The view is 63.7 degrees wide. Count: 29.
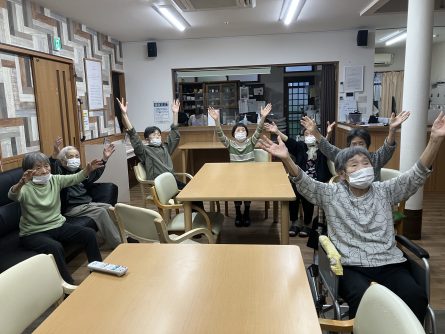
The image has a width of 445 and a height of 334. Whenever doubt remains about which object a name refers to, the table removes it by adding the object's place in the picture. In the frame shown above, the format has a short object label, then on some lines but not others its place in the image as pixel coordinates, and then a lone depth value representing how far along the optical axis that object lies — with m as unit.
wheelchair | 1.67
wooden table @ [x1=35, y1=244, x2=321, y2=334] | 1.10
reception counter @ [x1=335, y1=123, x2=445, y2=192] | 4.99
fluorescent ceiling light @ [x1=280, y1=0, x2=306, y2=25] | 4.49
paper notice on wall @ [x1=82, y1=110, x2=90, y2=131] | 5.28
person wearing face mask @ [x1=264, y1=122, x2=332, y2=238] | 3.65
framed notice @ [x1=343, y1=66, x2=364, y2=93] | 6.36
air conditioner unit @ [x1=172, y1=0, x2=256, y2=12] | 3.98
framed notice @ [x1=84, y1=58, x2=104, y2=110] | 5.41
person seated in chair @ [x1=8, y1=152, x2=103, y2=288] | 2.61
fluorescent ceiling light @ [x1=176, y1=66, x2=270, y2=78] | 8.16
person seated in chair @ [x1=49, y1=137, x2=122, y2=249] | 3.29
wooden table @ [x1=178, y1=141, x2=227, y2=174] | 5.85
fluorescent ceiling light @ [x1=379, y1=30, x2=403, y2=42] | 6.88
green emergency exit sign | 4.54
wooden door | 4.27
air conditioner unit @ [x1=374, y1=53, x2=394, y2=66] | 9.08
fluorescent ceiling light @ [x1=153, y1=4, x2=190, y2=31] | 4.51
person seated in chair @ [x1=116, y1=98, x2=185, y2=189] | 4.10
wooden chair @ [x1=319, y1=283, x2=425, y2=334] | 0.95
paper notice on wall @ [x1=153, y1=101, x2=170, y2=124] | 6.91
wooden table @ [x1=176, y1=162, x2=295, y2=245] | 2.52
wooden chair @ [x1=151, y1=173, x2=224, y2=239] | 2.79
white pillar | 3.20
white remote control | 1.43
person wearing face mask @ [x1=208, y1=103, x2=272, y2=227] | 4.26
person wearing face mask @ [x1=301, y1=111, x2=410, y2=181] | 2.62
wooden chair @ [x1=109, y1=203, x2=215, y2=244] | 1.96
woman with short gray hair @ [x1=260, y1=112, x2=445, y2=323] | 1.81
